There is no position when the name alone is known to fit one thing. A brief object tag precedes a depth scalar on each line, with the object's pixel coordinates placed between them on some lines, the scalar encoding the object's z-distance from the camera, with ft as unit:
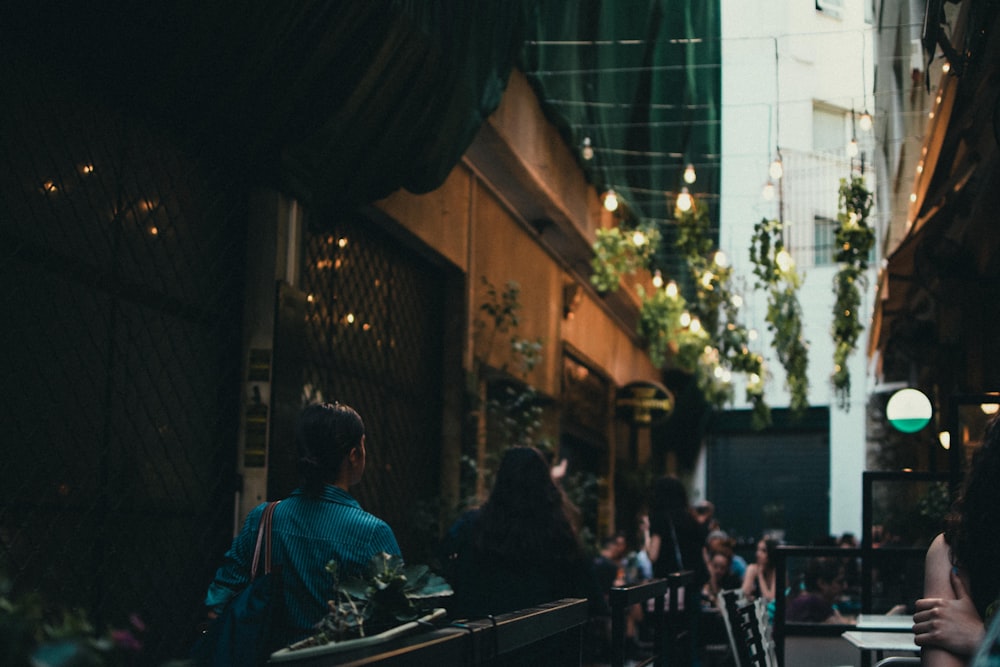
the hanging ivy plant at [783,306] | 38.14
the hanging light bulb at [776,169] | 33.94
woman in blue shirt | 10.96
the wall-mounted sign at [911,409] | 30.58
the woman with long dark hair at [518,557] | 14.97
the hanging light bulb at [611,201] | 39.11
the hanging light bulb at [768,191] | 36.52
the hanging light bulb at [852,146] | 33.67
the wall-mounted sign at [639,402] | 61.16
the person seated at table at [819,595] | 29.07
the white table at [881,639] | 15.23
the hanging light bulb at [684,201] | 37.60
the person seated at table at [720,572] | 33.40
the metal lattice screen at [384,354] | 25.05
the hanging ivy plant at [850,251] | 34.60
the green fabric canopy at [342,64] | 16.17
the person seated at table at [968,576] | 8.34
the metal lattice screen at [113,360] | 15.21
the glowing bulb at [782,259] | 38.48
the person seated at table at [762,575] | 35.86
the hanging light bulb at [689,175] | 35.76
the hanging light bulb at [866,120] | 32.19
